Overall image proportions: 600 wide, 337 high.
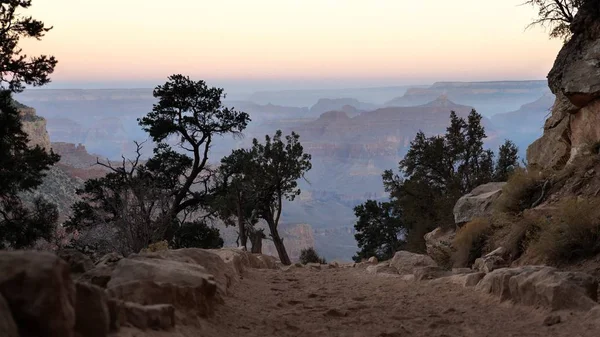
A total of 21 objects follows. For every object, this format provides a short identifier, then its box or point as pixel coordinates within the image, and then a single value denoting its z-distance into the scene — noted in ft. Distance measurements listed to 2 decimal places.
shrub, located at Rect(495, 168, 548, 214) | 45.26
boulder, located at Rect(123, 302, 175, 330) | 15.57
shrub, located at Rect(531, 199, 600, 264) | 29.45
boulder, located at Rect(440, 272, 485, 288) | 30.04
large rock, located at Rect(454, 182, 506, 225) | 55.12
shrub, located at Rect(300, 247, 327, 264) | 113.28
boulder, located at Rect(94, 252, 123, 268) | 21.71
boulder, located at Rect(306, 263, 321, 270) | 56.05
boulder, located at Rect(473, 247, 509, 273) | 34.66
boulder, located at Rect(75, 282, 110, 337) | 13.50
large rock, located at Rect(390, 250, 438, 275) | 43.93
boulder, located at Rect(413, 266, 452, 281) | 35.45
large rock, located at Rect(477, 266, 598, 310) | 21.84
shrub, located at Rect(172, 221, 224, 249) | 84.48
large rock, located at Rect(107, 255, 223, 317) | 18.67
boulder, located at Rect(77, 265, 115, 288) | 19.43
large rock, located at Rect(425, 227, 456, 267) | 49.19
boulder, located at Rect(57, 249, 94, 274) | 20.92
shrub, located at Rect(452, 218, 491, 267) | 44.09
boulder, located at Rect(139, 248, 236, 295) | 24.94
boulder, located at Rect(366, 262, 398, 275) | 45.11
